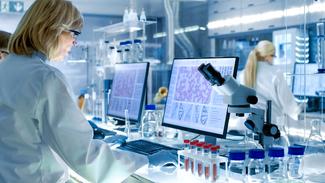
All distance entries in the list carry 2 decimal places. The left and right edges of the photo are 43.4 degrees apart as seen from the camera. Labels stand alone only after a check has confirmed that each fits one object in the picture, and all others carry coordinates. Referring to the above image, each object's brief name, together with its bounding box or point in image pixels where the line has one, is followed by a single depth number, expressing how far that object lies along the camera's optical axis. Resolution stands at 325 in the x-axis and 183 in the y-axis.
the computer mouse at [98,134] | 2.29
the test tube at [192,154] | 1.47
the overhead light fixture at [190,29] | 5.91
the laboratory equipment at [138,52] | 3.09
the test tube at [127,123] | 2.47
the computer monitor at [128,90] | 2.46
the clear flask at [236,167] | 1.33
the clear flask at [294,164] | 1.33
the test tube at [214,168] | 1.39
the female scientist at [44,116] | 1.30
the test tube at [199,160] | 1.43
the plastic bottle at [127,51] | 3.11
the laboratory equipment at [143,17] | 3.00
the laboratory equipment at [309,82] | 3.05
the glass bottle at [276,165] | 1.31
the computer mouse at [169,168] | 1.58
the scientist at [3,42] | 2.26
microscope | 1.44
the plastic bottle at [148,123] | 2.43
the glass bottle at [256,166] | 1.30
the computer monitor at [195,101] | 1.67
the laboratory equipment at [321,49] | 3.21
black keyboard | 1.77
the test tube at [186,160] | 1.50
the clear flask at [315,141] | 1.50
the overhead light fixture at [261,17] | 3.43
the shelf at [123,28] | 3.06
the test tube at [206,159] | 1.40
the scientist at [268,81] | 3.38
